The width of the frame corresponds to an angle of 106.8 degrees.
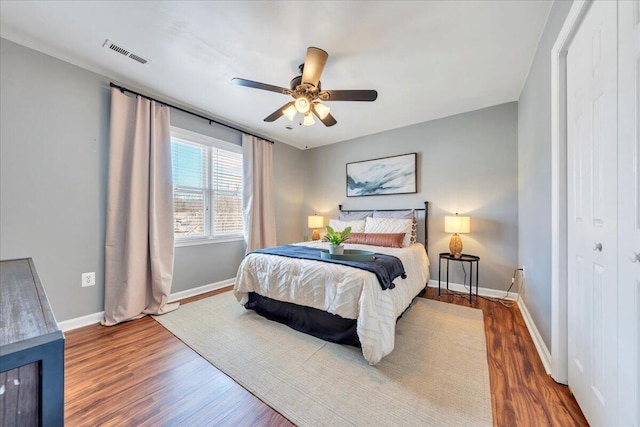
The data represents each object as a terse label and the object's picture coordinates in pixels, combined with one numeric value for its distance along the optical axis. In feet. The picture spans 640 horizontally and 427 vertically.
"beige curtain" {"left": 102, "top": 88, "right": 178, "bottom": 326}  8.11
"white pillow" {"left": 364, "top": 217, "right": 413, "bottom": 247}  10.78
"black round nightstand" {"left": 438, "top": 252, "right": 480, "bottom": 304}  9.85
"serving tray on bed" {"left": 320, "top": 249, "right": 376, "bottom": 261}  7.39
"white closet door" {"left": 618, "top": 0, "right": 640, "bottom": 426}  2.93
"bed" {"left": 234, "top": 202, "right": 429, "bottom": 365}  5.85
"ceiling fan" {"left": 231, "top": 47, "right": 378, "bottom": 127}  6.57
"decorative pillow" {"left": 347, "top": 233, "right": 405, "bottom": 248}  10.23
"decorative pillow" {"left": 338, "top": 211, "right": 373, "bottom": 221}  13.29
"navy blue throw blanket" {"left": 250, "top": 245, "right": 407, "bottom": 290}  6.39
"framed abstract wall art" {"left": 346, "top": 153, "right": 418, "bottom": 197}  12.37
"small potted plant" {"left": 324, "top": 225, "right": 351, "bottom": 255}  7.68
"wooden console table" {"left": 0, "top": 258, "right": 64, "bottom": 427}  1.69
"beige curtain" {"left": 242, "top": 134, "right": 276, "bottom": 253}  12.66
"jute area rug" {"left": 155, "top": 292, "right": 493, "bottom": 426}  4.44
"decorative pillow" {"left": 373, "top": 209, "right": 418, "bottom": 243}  11.49
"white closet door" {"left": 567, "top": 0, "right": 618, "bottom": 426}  3.43
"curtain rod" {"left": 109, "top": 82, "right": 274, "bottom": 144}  8.33
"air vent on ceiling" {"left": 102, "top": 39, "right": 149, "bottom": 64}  6.75
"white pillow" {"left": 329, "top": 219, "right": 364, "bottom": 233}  12.31
